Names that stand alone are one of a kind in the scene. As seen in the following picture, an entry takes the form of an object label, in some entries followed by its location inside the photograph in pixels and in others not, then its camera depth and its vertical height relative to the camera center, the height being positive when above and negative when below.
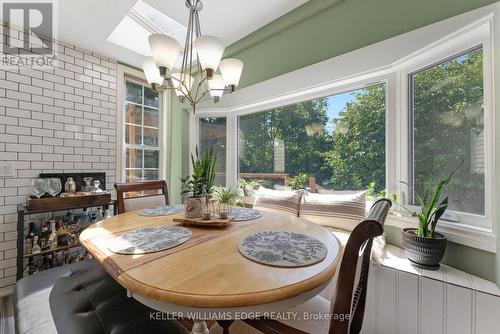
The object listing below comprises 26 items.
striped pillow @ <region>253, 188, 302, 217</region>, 2.15 -0.36
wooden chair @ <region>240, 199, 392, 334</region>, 0.61 -0.36
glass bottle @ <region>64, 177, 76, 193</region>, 2.18 -0.21
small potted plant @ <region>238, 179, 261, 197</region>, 2.87 -0.27
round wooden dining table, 0.62 -0.37
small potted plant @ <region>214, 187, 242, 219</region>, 1.55 -0.26
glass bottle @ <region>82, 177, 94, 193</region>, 2.30 -0.22
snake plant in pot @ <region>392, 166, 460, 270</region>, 1.28 -0.45
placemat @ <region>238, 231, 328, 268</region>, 0.82 -0.36
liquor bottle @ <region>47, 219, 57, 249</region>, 1.97 -0.68
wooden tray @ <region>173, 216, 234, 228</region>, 1.25 -0.33
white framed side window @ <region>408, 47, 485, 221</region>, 1.35 +0.29
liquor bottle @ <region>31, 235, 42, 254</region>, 1.86 -0.74
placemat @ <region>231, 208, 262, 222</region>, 1.47 -0.35
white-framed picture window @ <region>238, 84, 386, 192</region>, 1.99 +0.28
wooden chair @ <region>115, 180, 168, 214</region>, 1.76 -0.28
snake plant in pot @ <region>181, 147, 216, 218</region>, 1.33 -0.12
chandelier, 1.21 +0.65
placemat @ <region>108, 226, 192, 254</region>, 0.91 -0.36
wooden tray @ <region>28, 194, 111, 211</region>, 1.84 -0.35
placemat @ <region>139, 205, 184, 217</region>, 1.53 -0.34
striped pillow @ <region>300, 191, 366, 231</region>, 1.81 -0.38
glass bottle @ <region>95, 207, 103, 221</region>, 2.34 -0.54
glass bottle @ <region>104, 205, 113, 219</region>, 2.31 -0.50
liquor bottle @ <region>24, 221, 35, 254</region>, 1.86 -0.66
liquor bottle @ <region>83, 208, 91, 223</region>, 2.25 -0.55
